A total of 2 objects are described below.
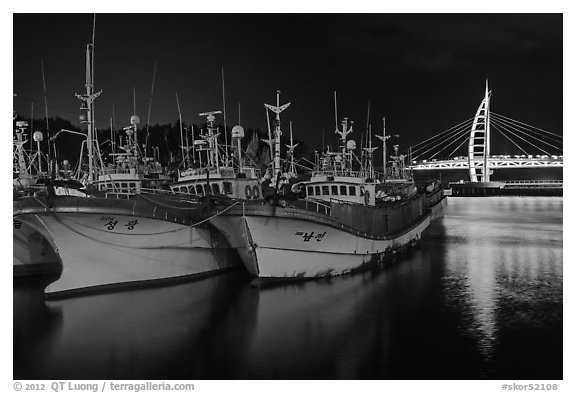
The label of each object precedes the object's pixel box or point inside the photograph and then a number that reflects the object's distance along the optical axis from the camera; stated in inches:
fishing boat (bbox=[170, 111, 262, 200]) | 767.7
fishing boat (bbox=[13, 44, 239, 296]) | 597.9
